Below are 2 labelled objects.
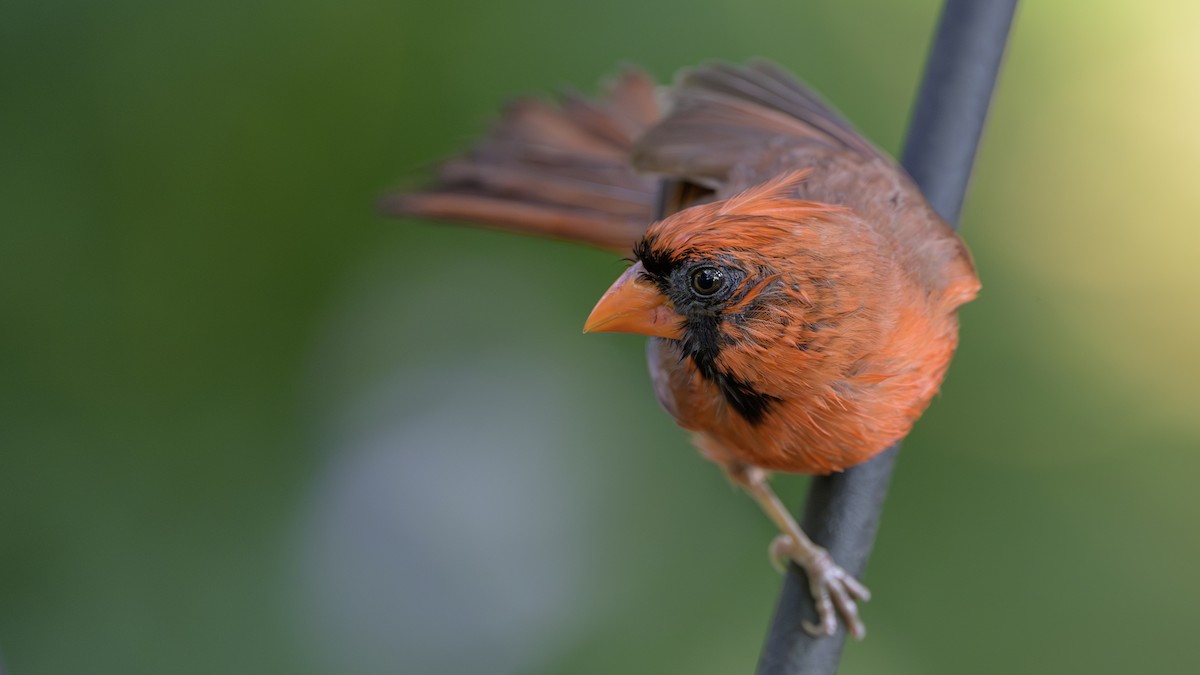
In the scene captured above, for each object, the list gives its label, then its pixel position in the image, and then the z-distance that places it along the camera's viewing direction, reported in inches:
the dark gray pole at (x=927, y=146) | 123.8
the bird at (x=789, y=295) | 123.3
